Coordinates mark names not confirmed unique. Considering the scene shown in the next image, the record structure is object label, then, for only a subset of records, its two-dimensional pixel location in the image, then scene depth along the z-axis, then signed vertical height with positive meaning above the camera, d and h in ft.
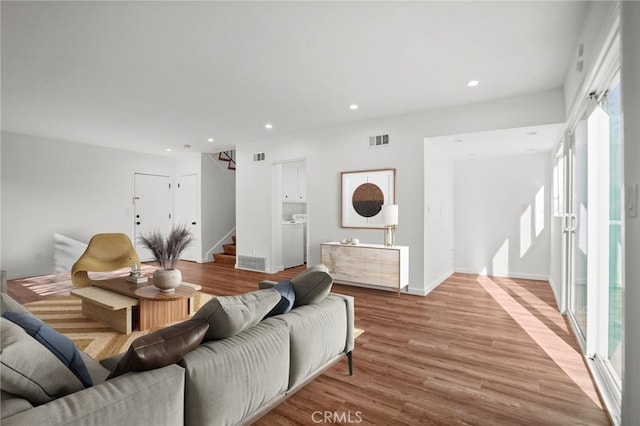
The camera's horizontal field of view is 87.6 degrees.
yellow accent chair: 16.44 -2.27
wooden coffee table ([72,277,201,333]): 10.88 -2.97
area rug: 9.84 -3.89
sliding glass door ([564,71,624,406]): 7.39 -0.49
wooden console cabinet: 15.35 -2.46
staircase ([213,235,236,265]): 25.31 -3.28
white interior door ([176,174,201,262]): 26.89 +0.49
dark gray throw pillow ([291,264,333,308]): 7.28 -1.64
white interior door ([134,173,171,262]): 25.67 +0.56
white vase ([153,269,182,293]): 11.16 -2.25
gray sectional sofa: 3.46 -2.14
